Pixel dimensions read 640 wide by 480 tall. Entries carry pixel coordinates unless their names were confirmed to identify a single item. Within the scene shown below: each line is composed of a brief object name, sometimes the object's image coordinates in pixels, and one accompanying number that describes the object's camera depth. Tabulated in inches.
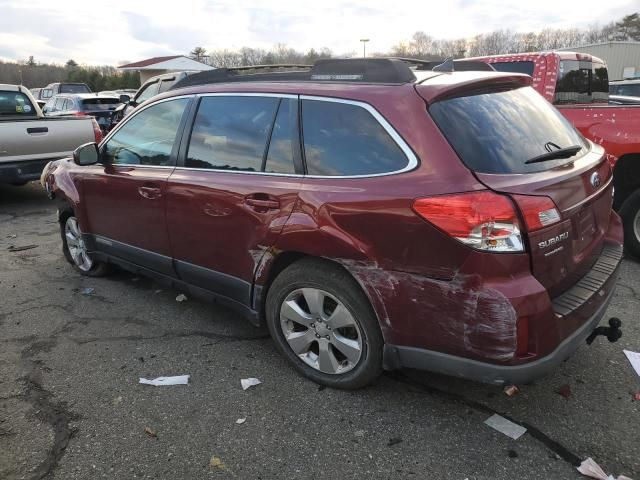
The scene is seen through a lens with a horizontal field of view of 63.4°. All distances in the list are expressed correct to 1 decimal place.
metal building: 1380.4
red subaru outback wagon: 90.4
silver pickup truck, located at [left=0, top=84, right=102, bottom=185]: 304.0
